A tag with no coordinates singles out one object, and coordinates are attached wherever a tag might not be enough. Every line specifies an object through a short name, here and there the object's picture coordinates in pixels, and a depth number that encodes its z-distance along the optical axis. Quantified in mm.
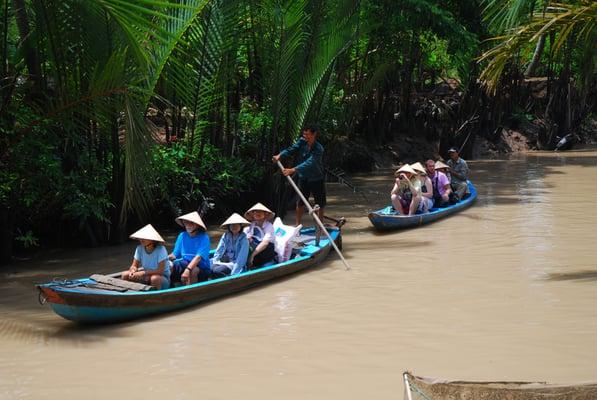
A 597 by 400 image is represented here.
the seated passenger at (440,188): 14109
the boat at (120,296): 7145
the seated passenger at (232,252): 8758
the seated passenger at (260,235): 9312
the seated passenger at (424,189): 13117
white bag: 9633
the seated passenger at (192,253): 8359
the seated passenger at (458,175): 14945
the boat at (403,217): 12398
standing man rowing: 11195
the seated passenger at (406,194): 12797
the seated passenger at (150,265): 7883
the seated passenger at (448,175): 14211
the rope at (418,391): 3965
